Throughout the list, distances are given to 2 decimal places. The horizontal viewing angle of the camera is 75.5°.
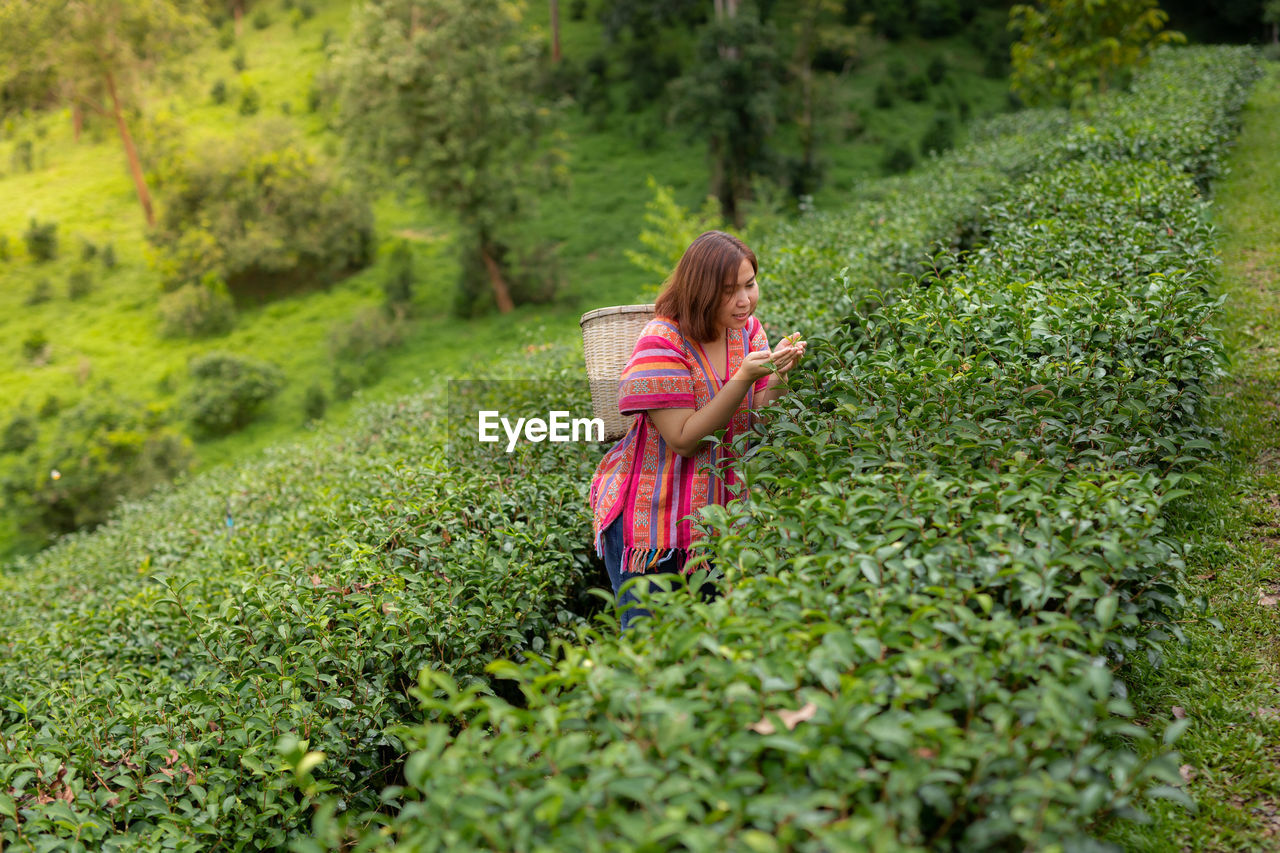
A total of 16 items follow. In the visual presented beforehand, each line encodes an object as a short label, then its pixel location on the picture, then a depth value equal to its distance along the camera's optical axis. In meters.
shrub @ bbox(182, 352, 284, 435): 18.80
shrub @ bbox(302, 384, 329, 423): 18.34
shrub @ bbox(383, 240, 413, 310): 21.69
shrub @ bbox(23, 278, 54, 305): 23.34
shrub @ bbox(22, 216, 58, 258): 24.56
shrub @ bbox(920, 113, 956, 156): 21.72
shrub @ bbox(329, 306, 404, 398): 19.12
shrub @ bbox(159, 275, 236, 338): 22.12
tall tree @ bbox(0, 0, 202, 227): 22.08
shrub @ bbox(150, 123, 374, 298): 23.27
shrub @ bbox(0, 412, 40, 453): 18.22
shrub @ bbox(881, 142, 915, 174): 22.45
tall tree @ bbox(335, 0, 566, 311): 17.89
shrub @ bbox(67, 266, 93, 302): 23.58
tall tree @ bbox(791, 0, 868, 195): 22.14
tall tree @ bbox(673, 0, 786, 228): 19.36
